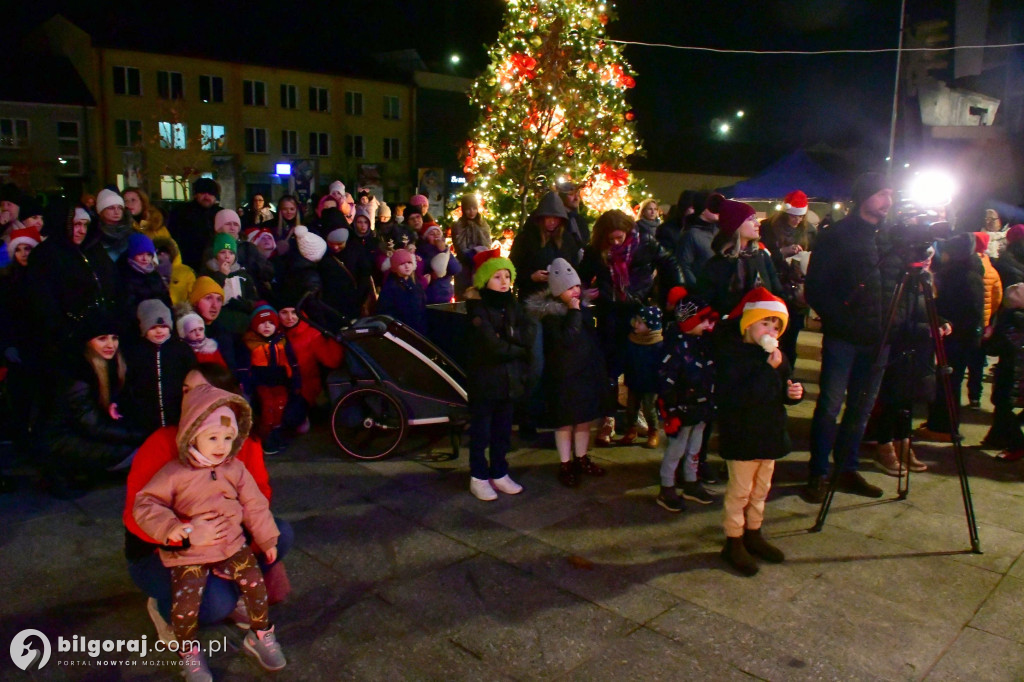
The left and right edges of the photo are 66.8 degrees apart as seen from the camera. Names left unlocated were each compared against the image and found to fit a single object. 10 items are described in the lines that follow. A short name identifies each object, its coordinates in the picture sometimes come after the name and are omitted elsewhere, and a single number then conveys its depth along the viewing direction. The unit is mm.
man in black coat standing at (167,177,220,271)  8266
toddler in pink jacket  3252
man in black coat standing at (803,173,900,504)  5207
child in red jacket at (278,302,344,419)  6496
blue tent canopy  16109
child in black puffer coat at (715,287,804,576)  4371
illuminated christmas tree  9047
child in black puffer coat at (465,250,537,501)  5324
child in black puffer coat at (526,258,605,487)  5484
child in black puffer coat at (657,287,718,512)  4953
